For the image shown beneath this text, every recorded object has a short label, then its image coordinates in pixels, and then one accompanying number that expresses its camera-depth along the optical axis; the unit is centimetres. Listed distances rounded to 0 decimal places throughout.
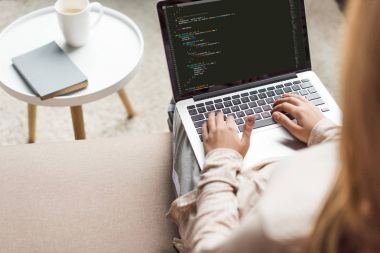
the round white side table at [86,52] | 133
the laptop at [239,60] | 115
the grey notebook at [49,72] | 130
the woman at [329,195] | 53
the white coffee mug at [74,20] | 135
